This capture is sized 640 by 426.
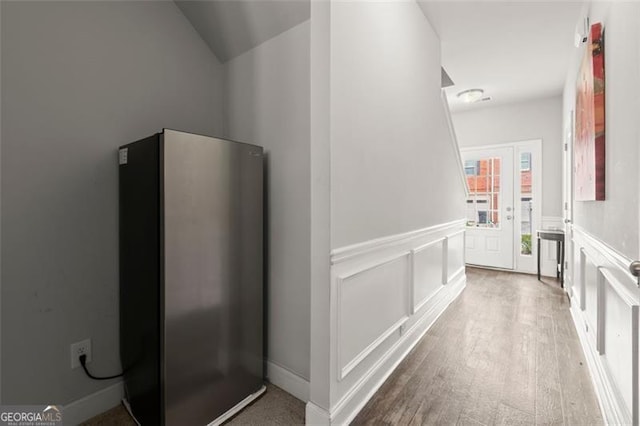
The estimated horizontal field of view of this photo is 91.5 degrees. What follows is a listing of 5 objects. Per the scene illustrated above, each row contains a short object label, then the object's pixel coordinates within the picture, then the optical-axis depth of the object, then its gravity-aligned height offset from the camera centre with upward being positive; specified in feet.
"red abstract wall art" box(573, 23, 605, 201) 5.27 +1.74
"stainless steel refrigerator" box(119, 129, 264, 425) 4.45 -1.01
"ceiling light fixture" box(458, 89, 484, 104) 13.46 +5.09
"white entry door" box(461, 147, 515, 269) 15.46 +0.18
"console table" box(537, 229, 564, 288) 12.28 -1.23
